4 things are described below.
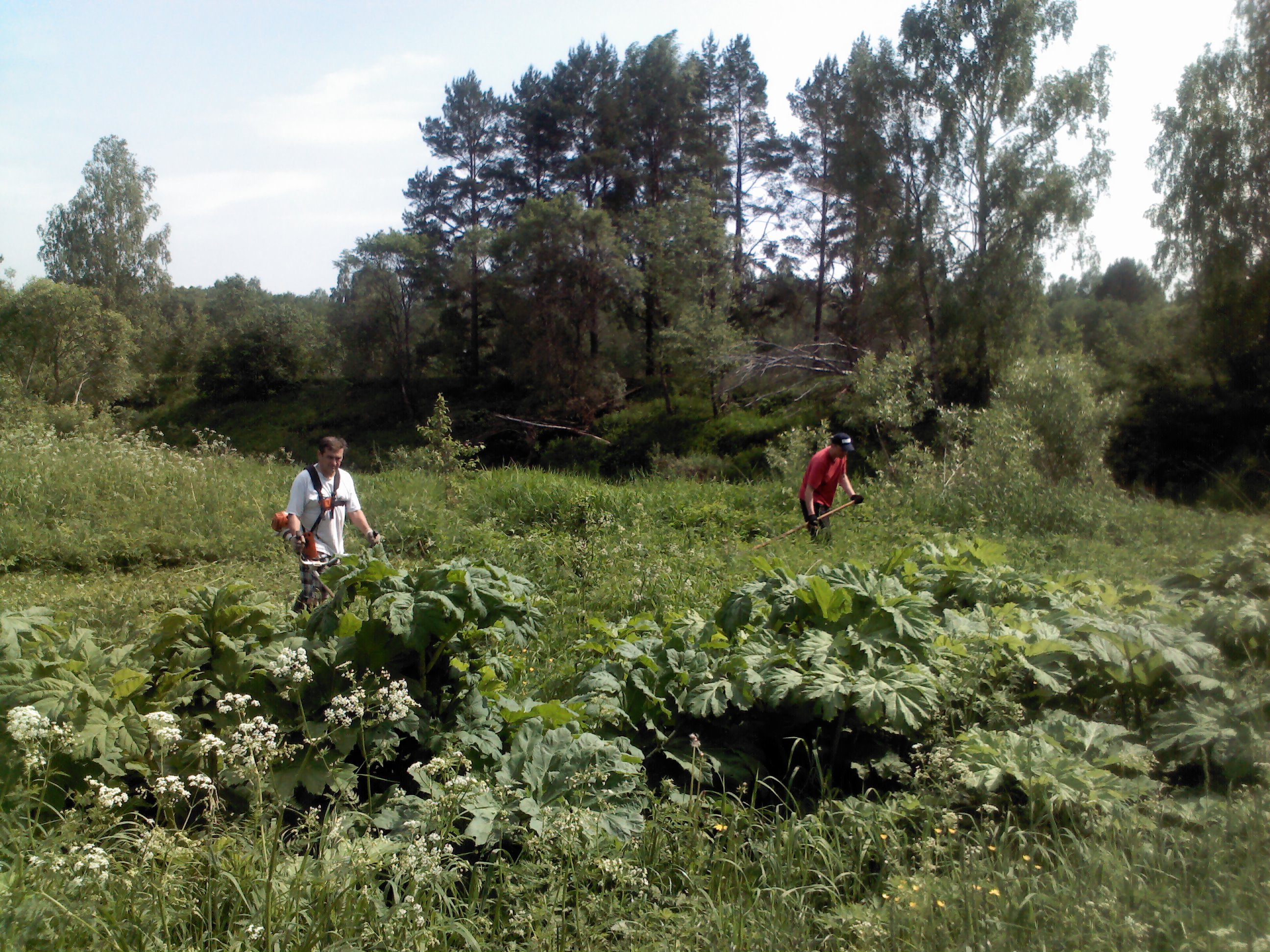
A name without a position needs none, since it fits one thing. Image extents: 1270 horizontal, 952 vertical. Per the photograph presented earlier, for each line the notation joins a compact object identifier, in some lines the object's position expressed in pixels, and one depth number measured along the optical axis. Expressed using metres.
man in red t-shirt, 10.13
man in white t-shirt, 6.64
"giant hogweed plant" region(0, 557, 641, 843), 2.93
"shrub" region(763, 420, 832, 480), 15.79
